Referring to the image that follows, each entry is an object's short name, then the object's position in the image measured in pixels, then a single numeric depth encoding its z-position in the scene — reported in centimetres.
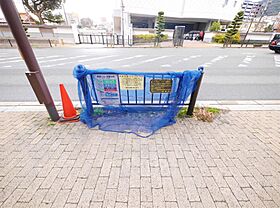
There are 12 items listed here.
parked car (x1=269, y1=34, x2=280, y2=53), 1359
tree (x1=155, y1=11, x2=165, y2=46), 2255
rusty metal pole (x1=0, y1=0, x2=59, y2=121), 211
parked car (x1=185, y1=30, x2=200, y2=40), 3600
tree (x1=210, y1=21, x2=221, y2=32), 3281
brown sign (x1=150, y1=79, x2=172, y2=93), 288
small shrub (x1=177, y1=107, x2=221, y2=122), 324
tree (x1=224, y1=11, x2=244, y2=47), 2261
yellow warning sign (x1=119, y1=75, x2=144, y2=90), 284
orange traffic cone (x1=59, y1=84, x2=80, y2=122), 313
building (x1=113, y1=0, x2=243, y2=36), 3190
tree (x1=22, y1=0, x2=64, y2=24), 2412
